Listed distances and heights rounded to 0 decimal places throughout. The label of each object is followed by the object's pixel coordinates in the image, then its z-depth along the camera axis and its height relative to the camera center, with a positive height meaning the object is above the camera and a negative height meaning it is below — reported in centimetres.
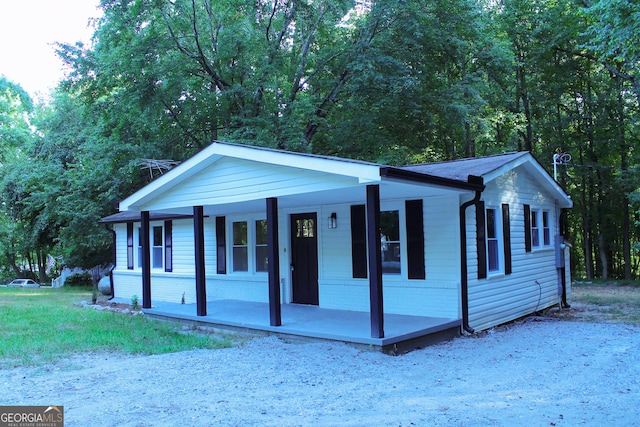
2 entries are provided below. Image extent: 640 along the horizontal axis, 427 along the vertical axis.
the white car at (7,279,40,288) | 3135 -258
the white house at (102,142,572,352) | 745 -3
